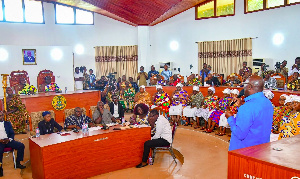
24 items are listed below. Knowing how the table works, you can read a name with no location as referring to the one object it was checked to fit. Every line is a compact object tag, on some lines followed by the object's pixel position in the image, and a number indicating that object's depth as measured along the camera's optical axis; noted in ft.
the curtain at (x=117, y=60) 48.39
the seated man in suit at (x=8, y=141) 18.28
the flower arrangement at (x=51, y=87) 32.46
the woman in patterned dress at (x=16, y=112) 26.35
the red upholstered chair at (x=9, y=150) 18.48
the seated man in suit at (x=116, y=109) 26.55
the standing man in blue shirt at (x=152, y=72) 43.24
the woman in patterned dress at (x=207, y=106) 27.91
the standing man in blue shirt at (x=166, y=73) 42.96
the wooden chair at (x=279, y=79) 29.01
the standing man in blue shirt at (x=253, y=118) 9.64
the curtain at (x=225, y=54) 39.42
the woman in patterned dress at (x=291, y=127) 14.56
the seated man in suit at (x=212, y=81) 32.58
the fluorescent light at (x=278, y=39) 36.35
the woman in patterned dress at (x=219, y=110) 26.61
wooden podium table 6.44
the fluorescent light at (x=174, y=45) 46.60
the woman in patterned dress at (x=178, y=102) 30.19
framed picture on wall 42.75
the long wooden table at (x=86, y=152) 15.67
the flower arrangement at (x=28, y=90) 30.44
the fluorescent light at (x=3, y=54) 41.39
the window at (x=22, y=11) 42.60
